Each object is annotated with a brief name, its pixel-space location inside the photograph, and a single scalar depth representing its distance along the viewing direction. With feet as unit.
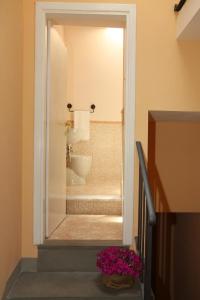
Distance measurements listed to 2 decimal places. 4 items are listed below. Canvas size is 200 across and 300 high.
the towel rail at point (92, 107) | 18.53
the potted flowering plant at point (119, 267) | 7.68
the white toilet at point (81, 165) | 16.27
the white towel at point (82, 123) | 17.42
